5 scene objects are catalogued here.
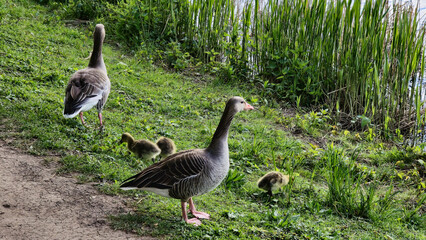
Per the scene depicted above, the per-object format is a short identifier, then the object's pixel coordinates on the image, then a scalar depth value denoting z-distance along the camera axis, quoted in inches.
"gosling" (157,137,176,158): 519.5
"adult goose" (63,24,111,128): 515.5
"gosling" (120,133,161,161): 494.3
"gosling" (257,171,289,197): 477.4
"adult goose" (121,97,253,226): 386.3
